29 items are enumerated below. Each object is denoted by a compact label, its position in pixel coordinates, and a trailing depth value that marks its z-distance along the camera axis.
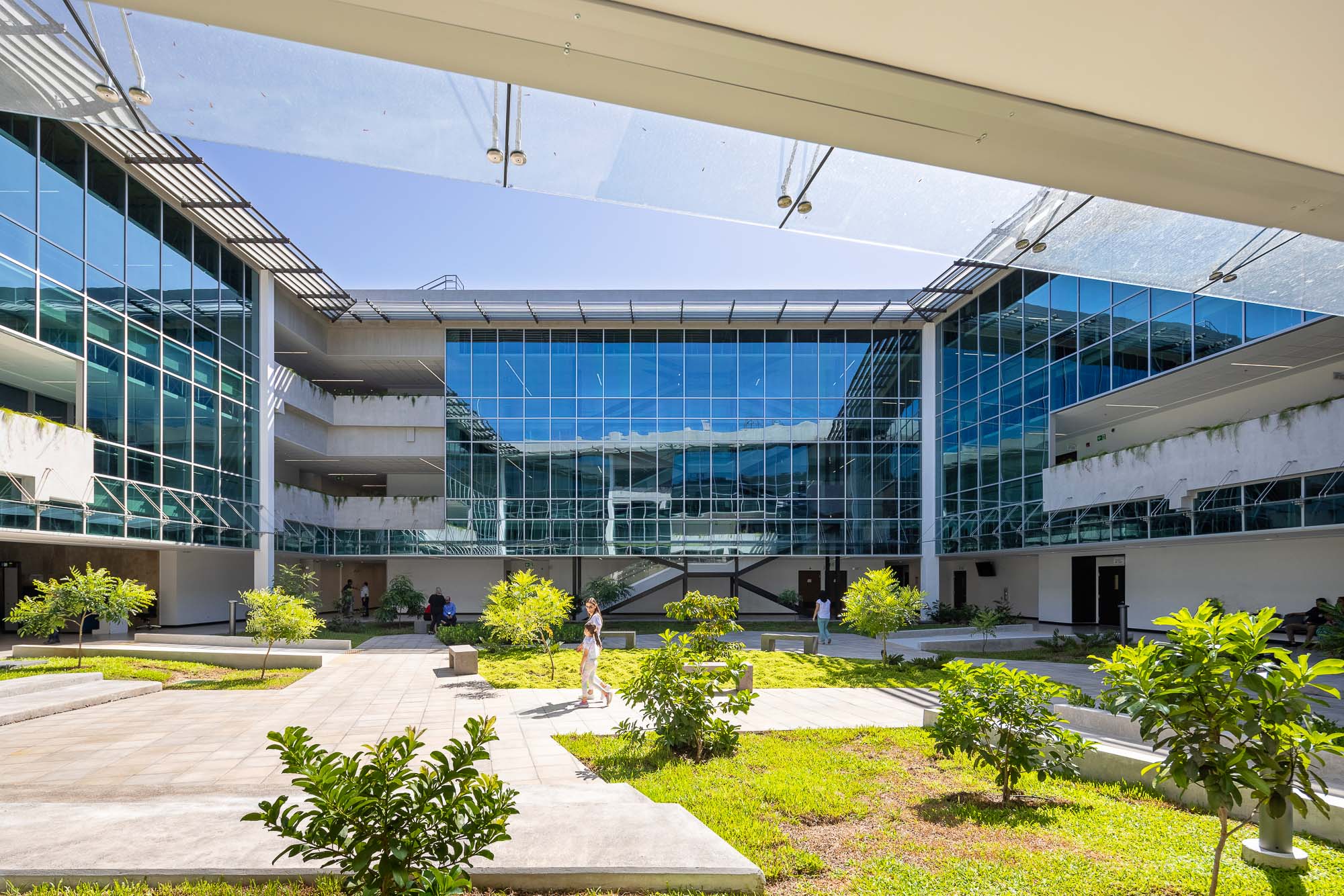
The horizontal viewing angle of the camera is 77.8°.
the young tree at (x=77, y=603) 17.98
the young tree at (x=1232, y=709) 4.75
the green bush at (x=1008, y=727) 7.80
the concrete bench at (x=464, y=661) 18.77
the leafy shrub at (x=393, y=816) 3.80
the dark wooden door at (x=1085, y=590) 32.97
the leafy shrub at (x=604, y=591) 38.22
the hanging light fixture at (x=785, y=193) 4.21
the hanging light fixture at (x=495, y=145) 3.72
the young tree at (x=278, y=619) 17.77
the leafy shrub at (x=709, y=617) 13.06
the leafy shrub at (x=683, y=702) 9.68
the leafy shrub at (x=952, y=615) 35.47
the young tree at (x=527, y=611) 19.16
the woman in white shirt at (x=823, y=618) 25.31
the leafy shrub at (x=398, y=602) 33.75
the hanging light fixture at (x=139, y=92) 3.30
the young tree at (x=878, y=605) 20.61
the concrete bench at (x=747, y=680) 15.06
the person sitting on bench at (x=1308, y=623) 20.25
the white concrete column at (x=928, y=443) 39.03
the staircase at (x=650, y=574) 40.28
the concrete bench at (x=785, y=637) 23.20
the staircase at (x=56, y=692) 13.27
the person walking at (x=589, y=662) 14.34
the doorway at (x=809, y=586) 43.50
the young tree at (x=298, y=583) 28.16
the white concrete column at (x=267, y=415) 31.91
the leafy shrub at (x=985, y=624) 23.48
